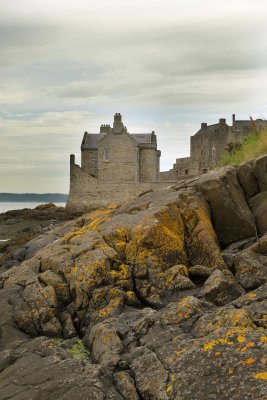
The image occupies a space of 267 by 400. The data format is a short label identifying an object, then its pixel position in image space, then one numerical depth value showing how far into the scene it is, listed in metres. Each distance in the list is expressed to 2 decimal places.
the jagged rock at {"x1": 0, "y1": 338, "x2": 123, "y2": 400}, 6.18
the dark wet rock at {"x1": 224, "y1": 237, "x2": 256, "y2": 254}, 10.88
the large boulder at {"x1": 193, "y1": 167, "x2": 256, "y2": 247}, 11.25
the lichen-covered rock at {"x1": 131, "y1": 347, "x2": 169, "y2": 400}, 6.04
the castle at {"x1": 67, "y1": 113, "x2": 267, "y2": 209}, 53.94
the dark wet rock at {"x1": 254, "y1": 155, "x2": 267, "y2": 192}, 11.74
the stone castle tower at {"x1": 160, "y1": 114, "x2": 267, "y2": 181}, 65.75
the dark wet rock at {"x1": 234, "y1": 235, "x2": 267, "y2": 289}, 9.05
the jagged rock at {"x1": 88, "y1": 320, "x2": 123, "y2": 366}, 7.07
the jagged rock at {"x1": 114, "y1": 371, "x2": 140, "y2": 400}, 6.17
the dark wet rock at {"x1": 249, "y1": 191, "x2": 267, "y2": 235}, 11.19
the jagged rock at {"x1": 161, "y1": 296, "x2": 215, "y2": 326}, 7.53
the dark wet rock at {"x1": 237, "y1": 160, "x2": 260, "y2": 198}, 11.95
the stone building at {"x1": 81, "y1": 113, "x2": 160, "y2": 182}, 54.97
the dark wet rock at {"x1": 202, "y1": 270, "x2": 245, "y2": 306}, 8.64
